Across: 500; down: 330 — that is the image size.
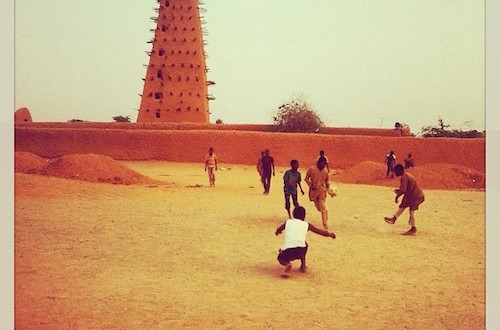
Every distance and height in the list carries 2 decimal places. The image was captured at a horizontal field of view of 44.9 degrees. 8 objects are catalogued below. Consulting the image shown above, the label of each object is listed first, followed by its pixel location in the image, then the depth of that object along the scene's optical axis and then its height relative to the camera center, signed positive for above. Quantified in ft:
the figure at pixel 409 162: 58.75 -0.99
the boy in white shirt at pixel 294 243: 21.80 -3.32
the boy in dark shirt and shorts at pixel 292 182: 32.42 -1.65
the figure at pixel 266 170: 45.06 -1.42
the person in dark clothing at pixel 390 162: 58.75 -1.01
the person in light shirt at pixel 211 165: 49.32 -1.16
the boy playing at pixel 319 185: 30.09 -1.68
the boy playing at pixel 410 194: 30.78 -2.15
